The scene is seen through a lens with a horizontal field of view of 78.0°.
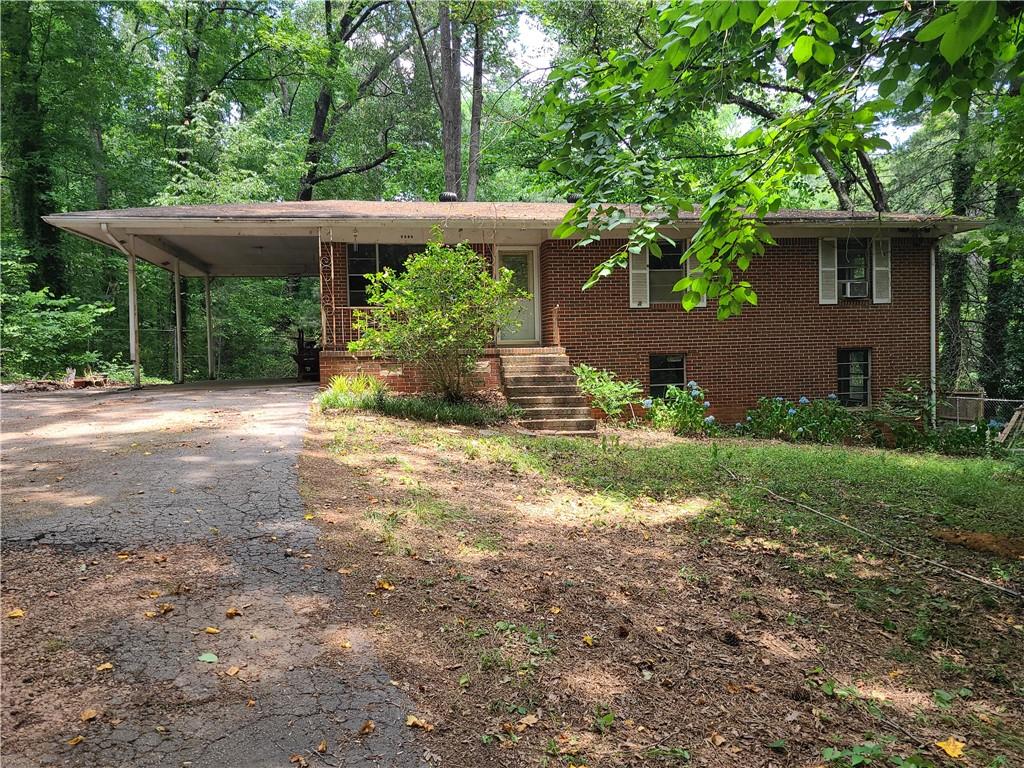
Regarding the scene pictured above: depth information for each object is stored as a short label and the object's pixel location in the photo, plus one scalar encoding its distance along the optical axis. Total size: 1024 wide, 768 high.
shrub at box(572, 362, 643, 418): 11.73
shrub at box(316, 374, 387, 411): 9.57
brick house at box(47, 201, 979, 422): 12.88
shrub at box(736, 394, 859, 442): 11.94
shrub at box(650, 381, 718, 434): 11.69
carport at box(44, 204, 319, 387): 11.36
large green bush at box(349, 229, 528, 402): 9.59
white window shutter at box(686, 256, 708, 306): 12.88
